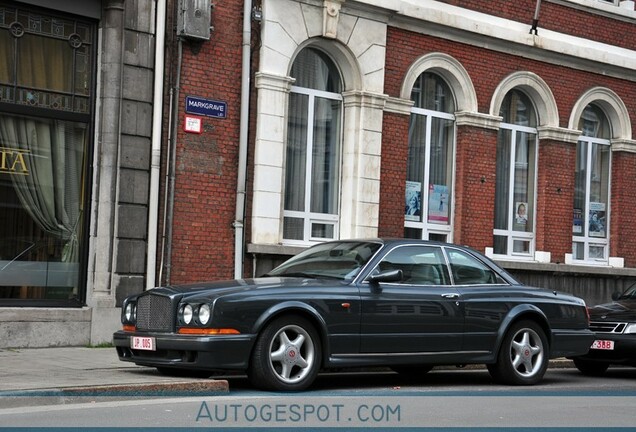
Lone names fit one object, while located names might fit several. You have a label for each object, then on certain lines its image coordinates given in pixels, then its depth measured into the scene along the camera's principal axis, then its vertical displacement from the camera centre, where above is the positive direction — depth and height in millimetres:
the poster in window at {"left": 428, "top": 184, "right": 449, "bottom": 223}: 20891 +911
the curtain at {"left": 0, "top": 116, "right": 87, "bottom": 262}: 15969 +900
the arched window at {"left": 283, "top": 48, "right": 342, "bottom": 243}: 18984 +1582
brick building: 16422 +1787
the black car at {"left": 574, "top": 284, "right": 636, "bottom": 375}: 15055 -884
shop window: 15797 +1155
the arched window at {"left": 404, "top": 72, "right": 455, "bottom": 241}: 20641 +1618
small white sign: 17188 +1707
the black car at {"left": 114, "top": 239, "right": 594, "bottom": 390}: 11453 -649
